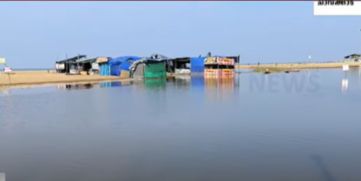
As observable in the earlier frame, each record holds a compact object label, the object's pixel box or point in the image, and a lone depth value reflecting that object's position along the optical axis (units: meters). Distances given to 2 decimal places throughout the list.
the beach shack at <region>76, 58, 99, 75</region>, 68.88
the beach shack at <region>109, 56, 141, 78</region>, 62.96
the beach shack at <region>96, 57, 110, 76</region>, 66.06
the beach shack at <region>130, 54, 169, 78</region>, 59.69
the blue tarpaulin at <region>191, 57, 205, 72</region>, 73.50
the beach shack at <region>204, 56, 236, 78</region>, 67.26
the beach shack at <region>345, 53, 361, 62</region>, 122.46
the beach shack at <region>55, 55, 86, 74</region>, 71.84
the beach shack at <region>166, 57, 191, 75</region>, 73.06
